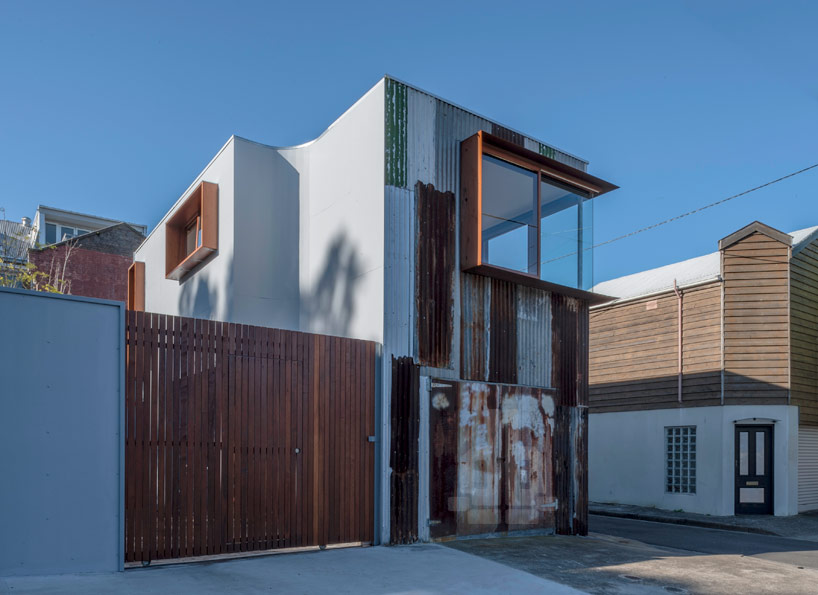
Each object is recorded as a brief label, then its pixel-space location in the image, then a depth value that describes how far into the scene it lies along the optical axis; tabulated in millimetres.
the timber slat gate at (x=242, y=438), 6770
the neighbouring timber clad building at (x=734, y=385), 15734
